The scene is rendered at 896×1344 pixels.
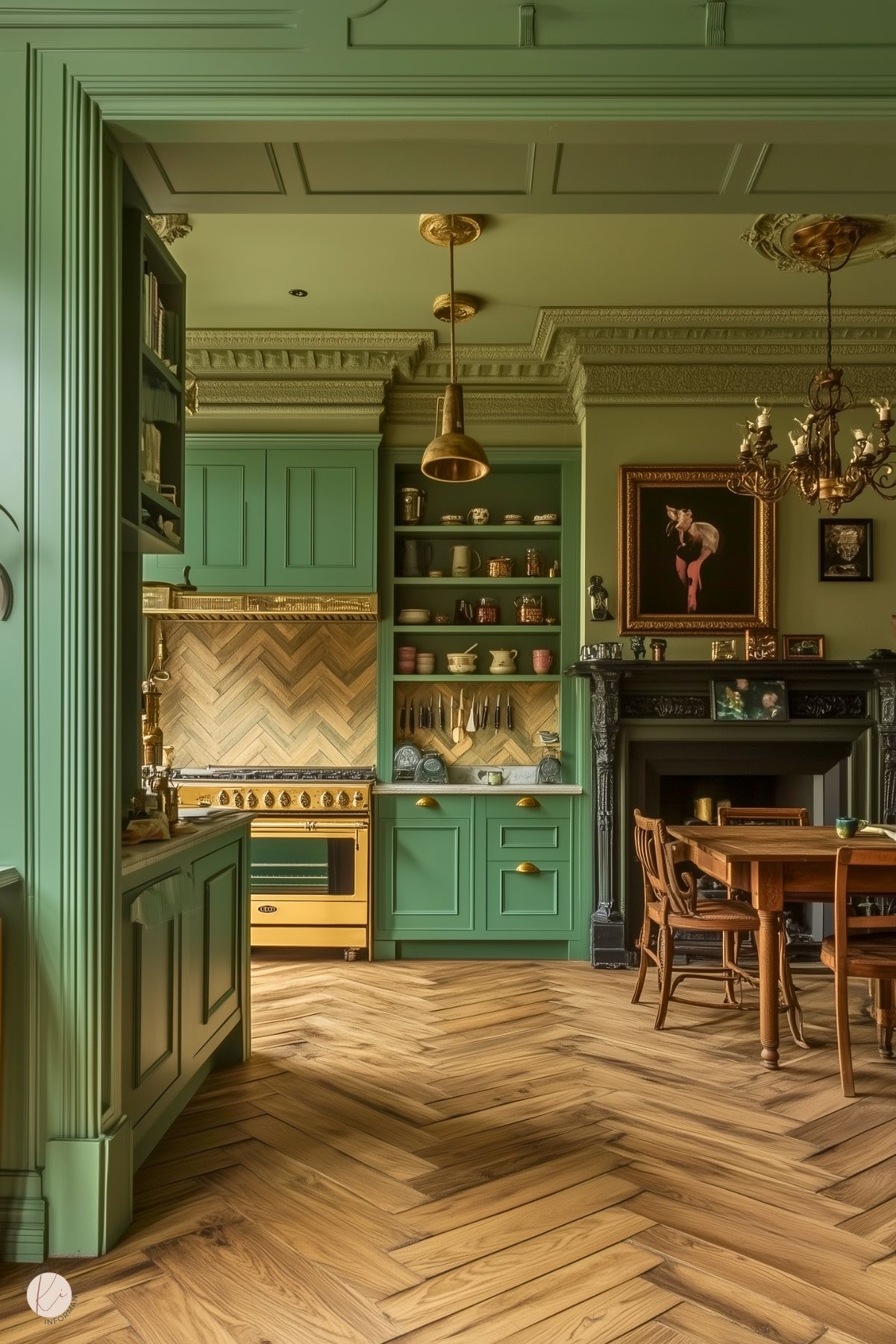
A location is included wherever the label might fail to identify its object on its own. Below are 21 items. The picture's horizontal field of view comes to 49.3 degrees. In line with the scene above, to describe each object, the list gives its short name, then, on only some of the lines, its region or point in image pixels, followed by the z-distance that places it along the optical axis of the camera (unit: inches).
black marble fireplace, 202.7
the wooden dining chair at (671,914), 154.4
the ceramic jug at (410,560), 228.8
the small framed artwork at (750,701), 204.7
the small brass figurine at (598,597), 209.0
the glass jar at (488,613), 228.5
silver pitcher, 228.8
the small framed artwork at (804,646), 208.8
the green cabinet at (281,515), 219.8
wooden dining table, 139.2
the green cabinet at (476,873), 212.5
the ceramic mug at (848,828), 157.2
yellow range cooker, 209.6
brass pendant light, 155.1
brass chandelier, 148.9
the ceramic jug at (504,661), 227.9
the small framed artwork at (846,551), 209.8
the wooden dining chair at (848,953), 131.3
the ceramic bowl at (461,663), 227.5
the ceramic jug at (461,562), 230.1
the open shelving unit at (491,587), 226.1
